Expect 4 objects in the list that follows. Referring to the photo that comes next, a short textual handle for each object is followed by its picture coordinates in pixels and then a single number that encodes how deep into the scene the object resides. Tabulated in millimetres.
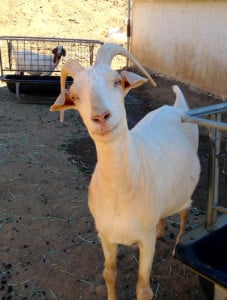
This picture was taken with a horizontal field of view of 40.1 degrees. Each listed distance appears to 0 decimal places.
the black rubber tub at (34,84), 6362
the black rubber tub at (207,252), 1764
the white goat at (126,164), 1471
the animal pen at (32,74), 6347
